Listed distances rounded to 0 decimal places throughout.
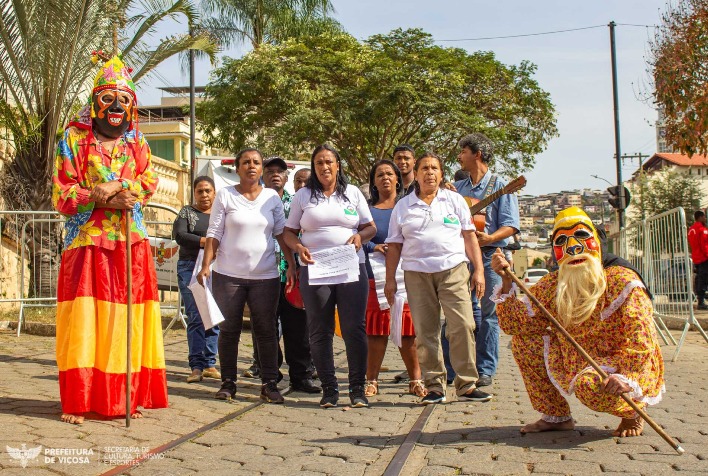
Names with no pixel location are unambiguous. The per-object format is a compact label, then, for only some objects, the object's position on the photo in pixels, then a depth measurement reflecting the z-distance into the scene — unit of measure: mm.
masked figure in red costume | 6020
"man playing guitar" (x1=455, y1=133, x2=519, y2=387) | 7676
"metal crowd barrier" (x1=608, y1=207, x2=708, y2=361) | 10719
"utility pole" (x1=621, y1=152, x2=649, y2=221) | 60200
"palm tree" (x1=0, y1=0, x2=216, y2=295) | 14078
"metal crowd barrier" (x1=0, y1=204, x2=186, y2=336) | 12641
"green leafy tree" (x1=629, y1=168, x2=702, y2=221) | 59969
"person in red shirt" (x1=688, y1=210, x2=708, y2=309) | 17156
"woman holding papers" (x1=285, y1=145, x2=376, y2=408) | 6969
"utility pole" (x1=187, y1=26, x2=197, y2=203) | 26797
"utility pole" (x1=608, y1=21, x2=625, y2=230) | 28031
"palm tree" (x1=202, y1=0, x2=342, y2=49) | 32000
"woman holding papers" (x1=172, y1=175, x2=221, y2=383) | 8336
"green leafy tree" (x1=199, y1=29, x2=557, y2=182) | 28250
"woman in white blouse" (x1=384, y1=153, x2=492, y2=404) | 6922
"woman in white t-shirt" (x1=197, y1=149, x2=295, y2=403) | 7086
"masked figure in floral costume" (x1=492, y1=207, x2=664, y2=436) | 5125
